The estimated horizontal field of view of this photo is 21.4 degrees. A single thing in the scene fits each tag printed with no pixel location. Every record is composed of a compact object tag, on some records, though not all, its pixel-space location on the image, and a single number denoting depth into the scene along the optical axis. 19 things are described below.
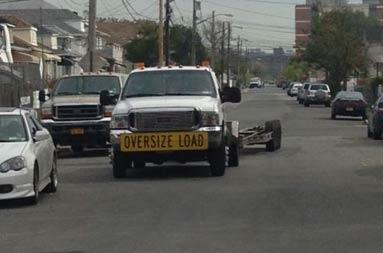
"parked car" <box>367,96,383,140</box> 31.41
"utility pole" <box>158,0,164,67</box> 54.01
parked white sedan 14.86
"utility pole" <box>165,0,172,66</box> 58.34
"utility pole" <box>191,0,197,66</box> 78.07
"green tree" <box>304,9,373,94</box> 85.19
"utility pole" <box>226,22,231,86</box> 128.12
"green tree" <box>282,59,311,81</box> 152.52
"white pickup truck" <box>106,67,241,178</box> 18.28
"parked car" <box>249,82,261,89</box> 184.80
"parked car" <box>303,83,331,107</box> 71.06
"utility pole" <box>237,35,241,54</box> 161.85
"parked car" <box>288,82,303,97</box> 103.25
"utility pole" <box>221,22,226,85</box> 112.80
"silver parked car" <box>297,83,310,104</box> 75.25
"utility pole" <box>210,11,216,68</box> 122.74
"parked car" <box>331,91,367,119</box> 49.59
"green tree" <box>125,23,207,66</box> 92.69
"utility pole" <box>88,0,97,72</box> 37.75
